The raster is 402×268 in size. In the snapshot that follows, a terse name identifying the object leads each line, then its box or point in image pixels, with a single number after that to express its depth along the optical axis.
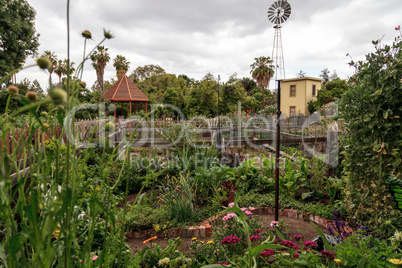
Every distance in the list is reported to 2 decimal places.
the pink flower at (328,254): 1.39
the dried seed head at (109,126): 0.78
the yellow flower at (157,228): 2.70
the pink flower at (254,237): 1.72
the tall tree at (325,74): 39.40
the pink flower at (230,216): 2.02
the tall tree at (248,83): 35.41
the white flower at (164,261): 1.65
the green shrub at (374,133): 2.30
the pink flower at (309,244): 1.57
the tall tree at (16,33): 13.27
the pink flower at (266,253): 1.54
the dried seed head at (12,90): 0.71
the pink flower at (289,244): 1.60
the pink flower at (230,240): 1.66
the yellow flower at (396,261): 1.29
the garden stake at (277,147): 2.28
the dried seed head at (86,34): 0.78
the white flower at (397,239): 1.63
